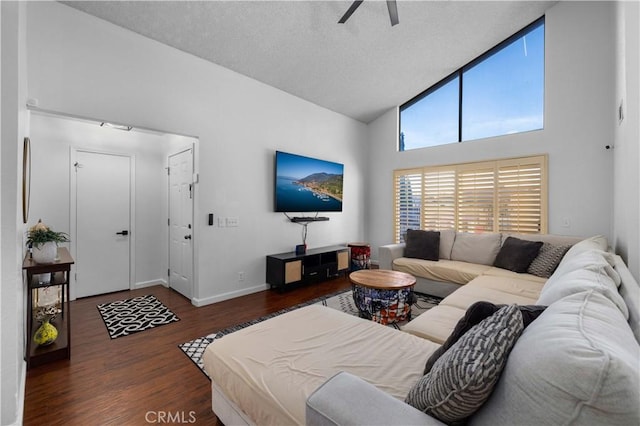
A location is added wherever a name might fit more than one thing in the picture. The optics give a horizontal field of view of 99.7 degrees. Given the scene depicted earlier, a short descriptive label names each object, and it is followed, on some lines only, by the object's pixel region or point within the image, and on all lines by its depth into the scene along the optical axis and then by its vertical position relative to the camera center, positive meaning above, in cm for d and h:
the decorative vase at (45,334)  221 -103
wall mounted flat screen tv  423 +47
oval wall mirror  191 +29
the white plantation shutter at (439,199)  469 +24
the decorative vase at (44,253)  216 -34
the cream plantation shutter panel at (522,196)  384 +25
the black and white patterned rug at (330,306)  235 -120
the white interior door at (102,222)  369 -17
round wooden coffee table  271 -88
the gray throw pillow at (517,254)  325 -52
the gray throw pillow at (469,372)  76 -47
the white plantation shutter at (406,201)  515 +22
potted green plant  216 -28
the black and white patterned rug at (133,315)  277 -119
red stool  504 -81
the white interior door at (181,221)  368 -15
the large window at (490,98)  390 +188
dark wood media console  392 -86
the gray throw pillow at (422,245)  401 -50
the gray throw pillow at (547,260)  302 -54
